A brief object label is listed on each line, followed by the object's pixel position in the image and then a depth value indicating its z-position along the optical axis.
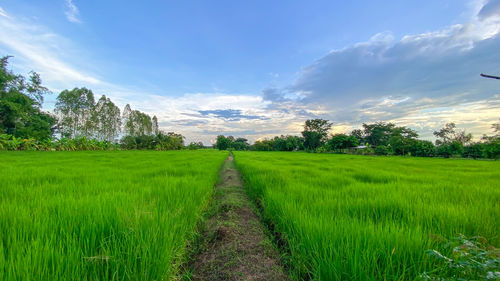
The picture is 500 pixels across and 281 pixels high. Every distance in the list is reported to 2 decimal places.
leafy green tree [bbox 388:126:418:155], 33.71
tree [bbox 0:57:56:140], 21.86
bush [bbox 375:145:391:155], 37.31
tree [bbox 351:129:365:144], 61.72
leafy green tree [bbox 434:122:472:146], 42.24
